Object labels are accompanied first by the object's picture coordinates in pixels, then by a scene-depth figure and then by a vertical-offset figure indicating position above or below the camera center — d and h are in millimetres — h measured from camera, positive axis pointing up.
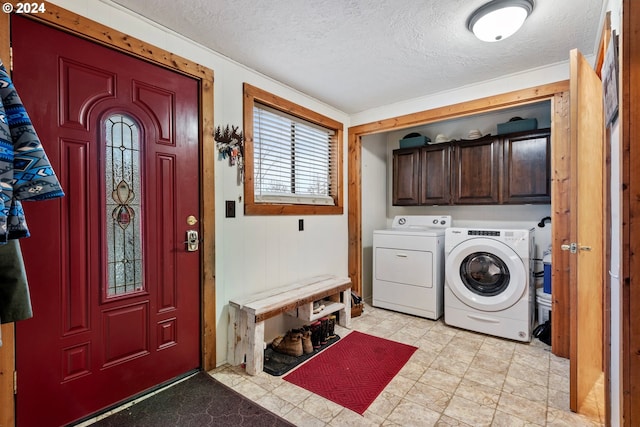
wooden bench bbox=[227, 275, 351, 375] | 2107 -736
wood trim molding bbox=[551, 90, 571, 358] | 2354 -41
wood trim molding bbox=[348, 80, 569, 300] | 2505 +926
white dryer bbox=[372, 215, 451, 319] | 3104 -615
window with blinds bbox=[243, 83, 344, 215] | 2463 +523
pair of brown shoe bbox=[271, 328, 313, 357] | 2396 -1058
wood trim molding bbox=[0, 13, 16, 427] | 1372 -666
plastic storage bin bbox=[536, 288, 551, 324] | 2672 -842
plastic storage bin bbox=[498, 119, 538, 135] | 2939 +842
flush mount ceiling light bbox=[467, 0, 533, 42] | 1653 +1099
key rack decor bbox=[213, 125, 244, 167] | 2221 +519
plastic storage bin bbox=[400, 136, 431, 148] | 3637 +854
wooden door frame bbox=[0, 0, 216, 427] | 1386 +494
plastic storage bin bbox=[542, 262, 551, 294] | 2643 -591
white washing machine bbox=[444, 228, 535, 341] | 2607 -646
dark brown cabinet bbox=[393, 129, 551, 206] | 2865 +426
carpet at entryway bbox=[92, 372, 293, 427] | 1629 -1127
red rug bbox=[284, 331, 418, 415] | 1900 -1139
